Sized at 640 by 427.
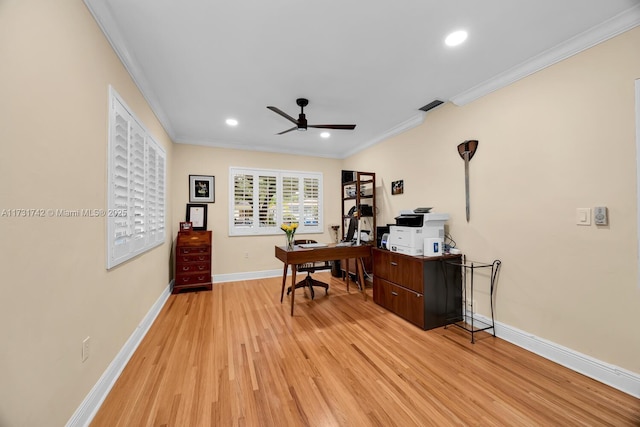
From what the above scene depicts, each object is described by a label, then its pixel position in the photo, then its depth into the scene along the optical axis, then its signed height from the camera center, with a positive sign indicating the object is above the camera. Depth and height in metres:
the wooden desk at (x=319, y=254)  3.14 -0.49
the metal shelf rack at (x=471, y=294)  2.58 -0.89
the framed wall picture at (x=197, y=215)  4.51 +0.05
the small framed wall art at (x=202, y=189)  4.52 +0.54
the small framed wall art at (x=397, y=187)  3.96 +0.51
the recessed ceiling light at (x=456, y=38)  1.93 +1.45
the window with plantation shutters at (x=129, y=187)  1.86 +0.29
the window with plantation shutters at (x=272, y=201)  4.80 +0.36
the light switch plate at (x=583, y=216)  1.95 +0.01
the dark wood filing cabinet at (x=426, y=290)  2.70 -0.84
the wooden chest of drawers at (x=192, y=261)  4.04 -0.73
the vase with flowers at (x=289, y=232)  3.39 -0.20
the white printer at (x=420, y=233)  2.88 -0.19
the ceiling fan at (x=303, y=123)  2.99 +1.16
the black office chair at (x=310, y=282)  3.77 -1.02
